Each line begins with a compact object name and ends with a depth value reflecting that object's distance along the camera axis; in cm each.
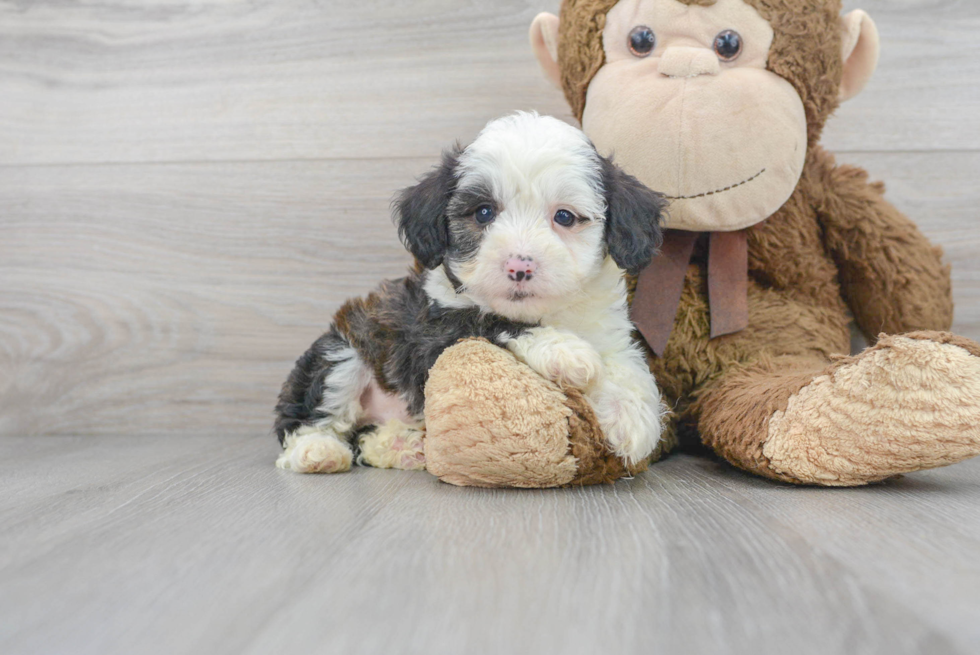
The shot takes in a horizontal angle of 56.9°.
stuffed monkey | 41
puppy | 43
